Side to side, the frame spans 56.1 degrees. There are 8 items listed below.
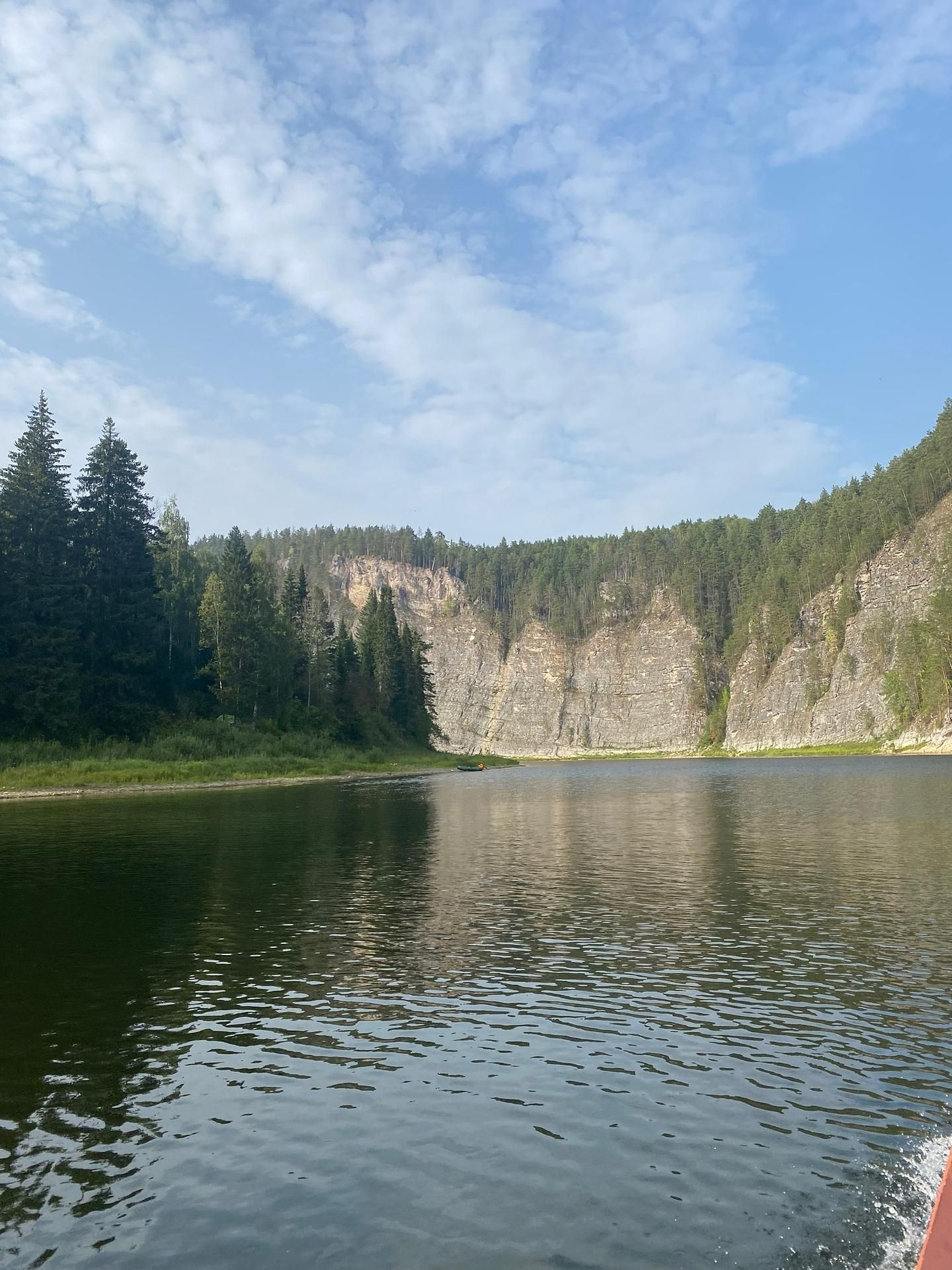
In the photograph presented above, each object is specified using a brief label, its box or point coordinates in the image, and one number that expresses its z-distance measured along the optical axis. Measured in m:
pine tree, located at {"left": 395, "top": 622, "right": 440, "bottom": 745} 146.38
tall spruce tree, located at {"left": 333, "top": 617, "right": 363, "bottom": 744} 117.44
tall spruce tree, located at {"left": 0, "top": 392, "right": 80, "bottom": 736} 72.88
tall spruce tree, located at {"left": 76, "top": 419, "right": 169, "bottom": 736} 81.38
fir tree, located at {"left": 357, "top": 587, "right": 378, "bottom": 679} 142.62
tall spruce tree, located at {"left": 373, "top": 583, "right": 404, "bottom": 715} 139.75
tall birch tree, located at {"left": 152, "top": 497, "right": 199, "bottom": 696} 97.62
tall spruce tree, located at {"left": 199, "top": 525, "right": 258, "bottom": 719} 96.19
